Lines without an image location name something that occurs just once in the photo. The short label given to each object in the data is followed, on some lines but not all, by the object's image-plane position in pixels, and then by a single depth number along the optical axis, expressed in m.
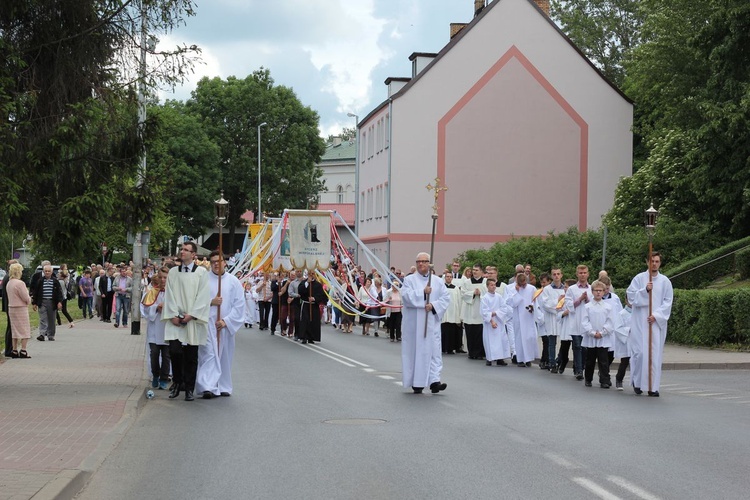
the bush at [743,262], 31.31
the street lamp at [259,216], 74.34
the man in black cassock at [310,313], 29.00
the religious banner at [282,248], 34.28
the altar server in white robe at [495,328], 22.03
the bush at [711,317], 23.70
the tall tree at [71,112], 15.27
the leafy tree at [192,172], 71.44
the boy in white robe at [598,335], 17.16
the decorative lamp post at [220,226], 15.34
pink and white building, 51.45
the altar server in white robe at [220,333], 15.16
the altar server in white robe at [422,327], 15.52
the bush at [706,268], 32.94
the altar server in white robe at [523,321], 21.97
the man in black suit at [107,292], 37.25
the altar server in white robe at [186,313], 14.67
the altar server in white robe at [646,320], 16.14
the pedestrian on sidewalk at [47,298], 25.78
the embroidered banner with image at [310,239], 32.84
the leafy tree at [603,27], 60.16
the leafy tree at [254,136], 76.75
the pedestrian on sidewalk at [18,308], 20.89
